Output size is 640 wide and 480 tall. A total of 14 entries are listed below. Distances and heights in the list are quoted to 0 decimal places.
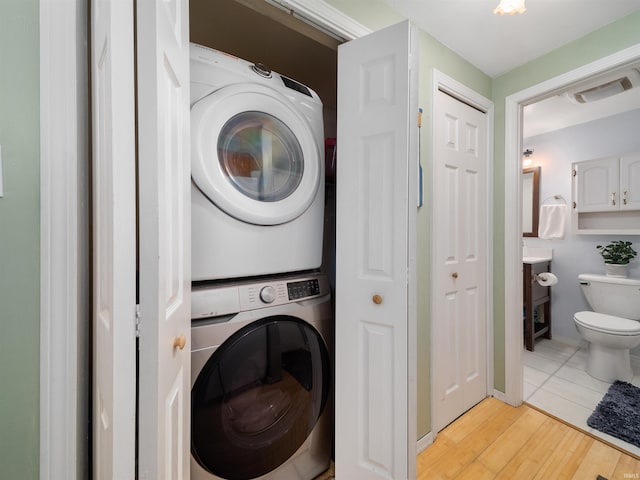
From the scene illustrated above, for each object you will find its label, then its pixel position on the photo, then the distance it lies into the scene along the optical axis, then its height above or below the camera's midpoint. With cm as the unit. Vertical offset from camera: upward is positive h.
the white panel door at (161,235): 45 +1
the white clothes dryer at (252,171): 86 +25
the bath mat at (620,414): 155 -114
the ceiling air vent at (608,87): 176 +113
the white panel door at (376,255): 100 -7
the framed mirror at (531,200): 312 +46
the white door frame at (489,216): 182 +16
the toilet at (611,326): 205 -70
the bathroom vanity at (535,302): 259 -65
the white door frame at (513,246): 181 -5
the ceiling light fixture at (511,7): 110 +97
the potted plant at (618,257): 243 -17
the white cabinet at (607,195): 242 +42
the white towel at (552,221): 291 +19
